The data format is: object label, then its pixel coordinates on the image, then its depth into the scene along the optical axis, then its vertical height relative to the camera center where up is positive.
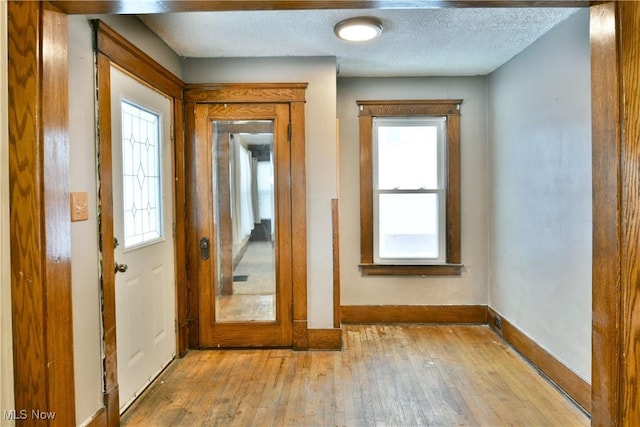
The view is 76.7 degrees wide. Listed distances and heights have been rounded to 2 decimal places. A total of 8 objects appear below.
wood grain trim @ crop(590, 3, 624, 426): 1.38 -0.06
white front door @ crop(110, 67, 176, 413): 2.37 -0.18
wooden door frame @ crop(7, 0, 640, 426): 1.37 +0.03
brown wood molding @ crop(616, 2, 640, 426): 1.32 -0.06
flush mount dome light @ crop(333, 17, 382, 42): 2.57 +1.13
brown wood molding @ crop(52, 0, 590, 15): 1.45 +0.72
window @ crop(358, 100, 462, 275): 3.87 +0.13
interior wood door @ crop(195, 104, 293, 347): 3.27 -0.17
